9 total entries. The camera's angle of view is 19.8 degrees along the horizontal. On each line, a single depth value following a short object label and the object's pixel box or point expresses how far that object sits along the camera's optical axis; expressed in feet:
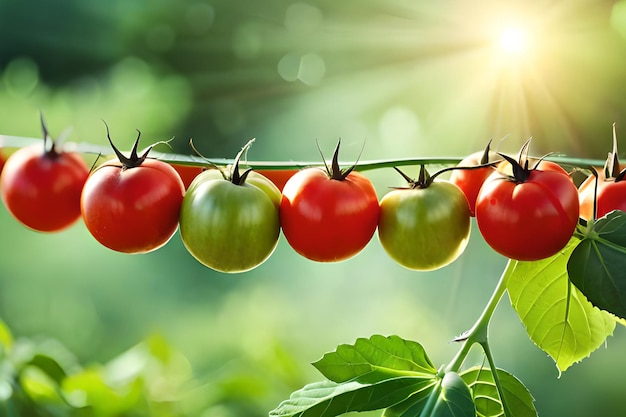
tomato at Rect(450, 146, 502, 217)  1.89
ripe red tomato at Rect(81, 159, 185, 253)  1.86
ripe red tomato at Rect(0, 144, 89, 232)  1.97
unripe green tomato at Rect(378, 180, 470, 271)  1.82
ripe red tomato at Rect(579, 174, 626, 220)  1.80
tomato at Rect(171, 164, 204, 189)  2.02
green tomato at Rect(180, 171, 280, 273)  1.83
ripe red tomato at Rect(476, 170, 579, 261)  1.75
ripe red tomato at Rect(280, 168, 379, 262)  1.83
